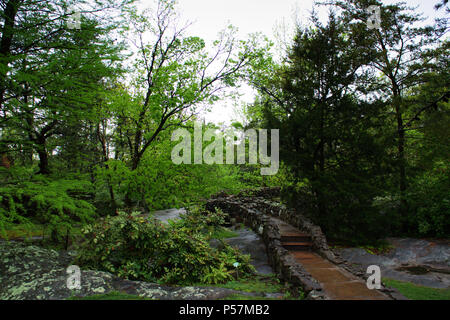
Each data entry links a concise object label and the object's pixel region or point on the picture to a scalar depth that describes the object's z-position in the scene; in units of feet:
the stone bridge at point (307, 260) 18.63
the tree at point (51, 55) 18.74
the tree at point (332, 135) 34.78
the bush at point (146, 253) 20.43
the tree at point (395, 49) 39.40
